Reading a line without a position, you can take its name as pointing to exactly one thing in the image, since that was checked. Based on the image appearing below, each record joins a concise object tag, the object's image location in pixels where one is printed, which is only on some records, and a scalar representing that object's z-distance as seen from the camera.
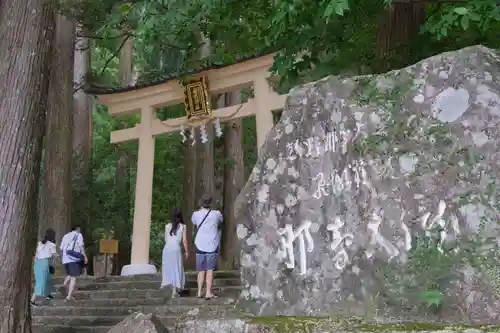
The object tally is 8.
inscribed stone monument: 3.39
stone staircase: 9.43
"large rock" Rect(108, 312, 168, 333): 5.27
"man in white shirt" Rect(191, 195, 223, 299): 8.10
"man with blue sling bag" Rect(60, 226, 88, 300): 10.93
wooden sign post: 13.99
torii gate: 11.34
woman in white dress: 9.66
